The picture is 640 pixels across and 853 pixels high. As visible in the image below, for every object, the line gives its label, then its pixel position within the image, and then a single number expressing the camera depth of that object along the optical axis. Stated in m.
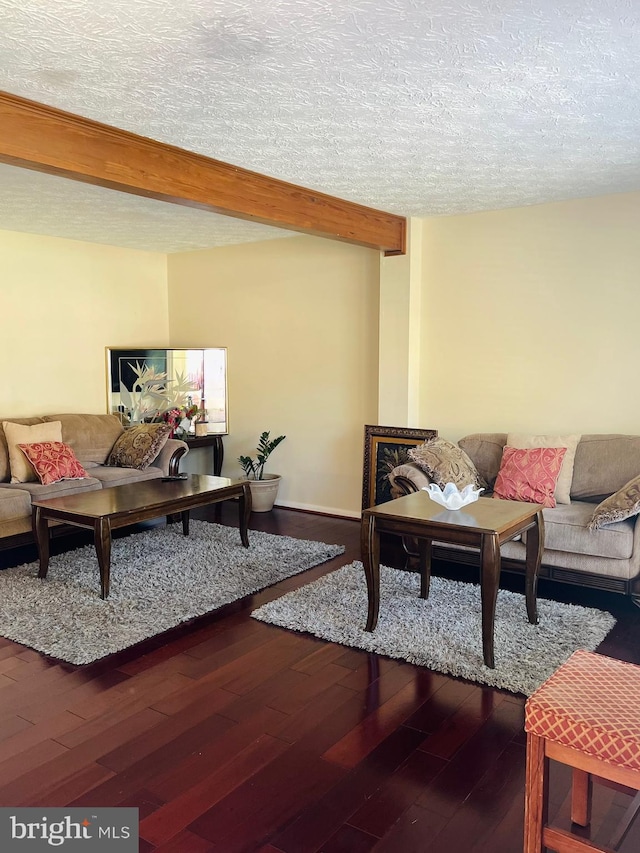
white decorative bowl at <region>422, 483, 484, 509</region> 3.31
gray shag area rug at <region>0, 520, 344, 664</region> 3.31
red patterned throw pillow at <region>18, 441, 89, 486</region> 4.91
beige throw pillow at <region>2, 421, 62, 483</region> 4.96
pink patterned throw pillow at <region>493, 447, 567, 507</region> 4.13
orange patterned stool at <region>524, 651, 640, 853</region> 1.60
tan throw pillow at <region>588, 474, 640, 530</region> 3.56
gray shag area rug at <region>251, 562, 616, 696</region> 2.96
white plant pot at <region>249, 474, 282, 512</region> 5.94
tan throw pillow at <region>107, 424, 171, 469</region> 5.47
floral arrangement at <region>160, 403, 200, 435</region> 6.06
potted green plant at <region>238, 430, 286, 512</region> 5.95
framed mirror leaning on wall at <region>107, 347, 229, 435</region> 6.36
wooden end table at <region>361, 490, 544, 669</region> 2.89
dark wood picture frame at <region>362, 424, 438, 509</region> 5.12
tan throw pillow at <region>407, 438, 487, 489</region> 4.18
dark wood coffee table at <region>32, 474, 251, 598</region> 3.79
